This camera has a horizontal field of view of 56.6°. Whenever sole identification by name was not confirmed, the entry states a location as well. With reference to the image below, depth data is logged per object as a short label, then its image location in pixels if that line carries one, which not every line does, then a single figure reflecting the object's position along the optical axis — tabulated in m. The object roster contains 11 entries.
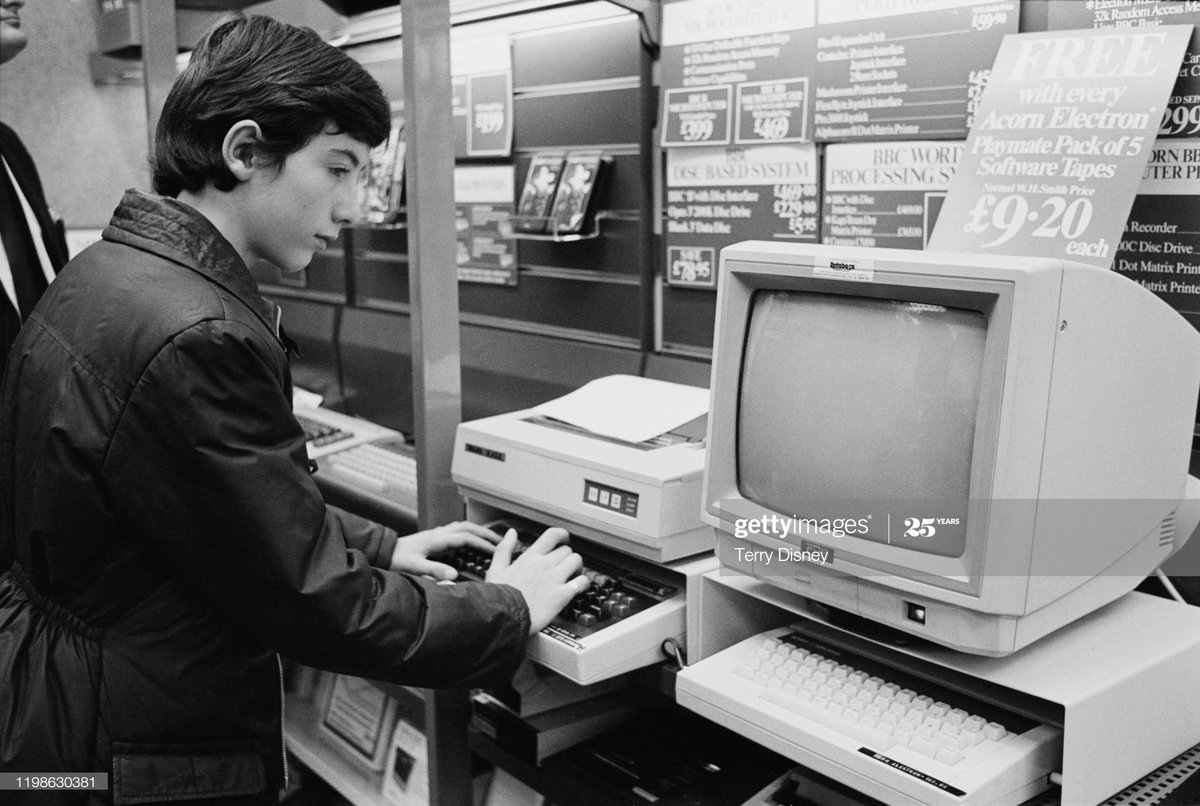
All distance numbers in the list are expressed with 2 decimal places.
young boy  1.28
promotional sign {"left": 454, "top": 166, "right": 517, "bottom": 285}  2.90
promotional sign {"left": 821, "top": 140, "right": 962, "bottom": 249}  1.99
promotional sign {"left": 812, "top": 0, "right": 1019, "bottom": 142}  1.90
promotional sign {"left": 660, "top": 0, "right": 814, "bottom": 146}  2.18
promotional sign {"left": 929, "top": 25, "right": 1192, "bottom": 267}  1.59
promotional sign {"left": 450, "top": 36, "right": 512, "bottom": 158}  2.84
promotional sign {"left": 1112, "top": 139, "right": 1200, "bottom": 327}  1.67
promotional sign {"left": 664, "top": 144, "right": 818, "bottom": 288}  2.22
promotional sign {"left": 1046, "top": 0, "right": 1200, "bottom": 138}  1.63
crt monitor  1.22
